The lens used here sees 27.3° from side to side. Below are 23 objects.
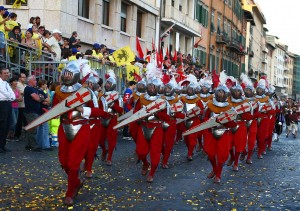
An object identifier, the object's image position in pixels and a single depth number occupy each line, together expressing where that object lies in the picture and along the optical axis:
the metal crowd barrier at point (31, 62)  15.25
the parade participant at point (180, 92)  15.05
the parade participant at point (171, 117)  11.71
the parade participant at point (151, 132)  10.46
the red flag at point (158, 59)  16.77
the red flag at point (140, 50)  17.98
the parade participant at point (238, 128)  11.95
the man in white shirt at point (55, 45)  16.57
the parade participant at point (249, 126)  13.58
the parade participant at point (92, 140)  10.06
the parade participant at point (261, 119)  14.84
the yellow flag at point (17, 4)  15.93
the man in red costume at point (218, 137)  10.64
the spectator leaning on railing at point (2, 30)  14.28
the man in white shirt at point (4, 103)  12.95
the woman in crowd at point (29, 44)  15.77
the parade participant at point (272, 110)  15.22
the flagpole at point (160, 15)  34.09
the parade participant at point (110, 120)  12.12
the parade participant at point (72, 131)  8.18
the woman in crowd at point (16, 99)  14.56
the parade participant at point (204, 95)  15.19
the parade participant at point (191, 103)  14.21
